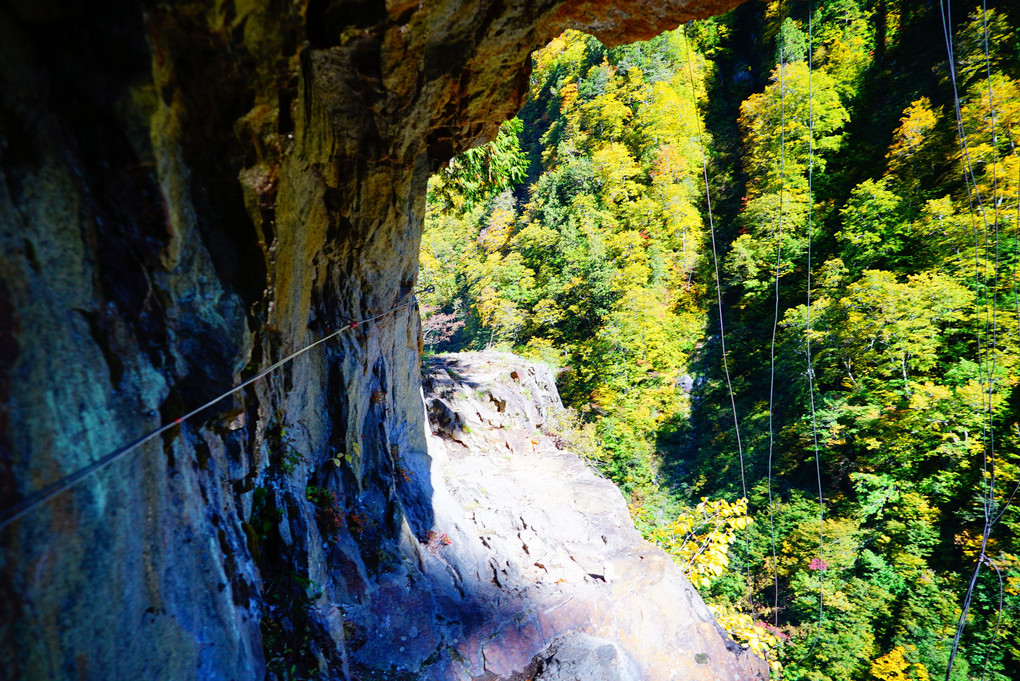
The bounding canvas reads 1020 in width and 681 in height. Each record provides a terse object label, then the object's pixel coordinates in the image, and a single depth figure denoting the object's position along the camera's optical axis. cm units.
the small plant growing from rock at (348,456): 447
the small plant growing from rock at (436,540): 558
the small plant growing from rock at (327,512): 422
